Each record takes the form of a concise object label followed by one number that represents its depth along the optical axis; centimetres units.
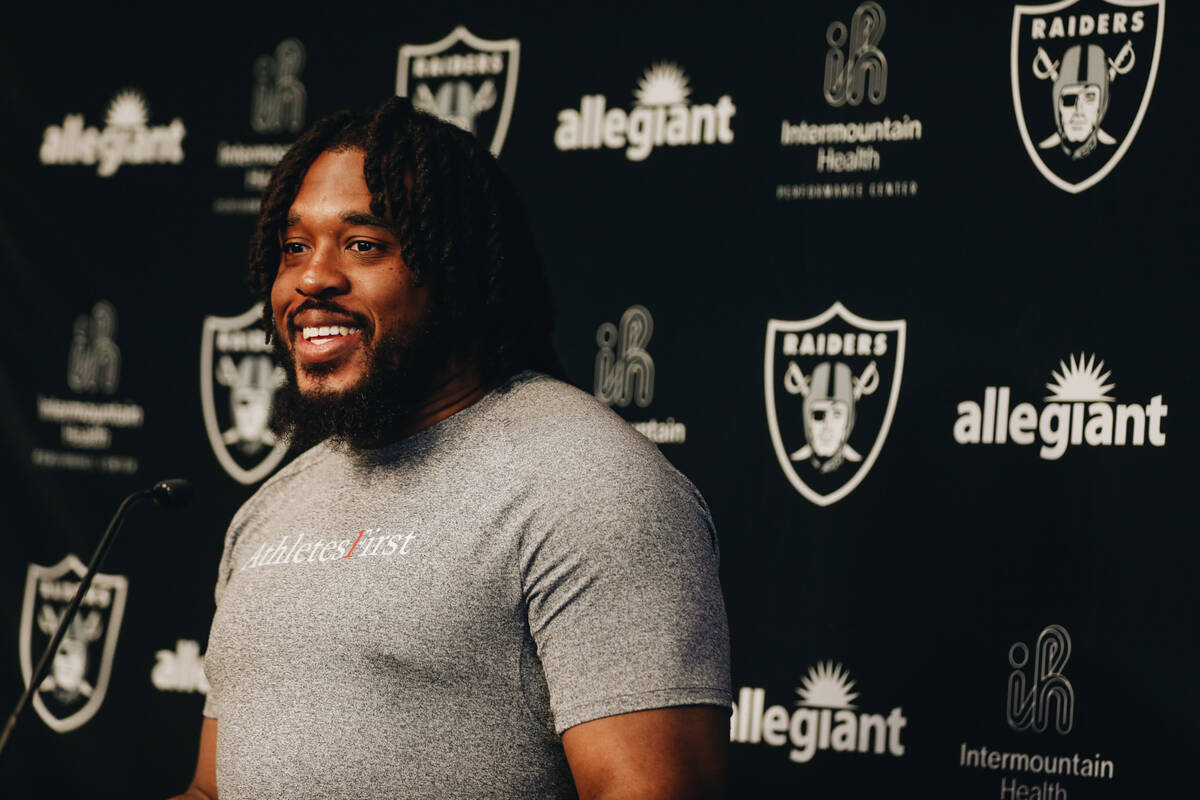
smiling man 397
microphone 413
